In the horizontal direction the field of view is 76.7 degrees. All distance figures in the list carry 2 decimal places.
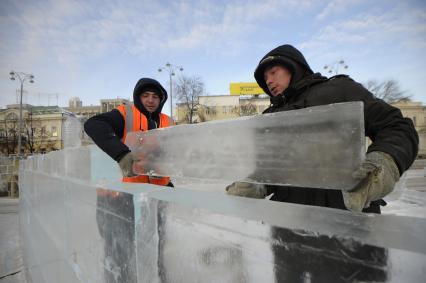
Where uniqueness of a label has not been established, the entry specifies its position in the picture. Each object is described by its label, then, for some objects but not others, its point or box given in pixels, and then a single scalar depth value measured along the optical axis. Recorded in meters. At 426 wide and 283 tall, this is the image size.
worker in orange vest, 1.68
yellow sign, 59.31
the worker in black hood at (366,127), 0.71
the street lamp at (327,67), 21.56
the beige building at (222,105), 46.42
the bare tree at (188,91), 28.42
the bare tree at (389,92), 23.95
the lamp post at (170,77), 21.07
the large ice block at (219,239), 0.51
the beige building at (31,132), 34.41
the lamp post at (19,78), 21.02
